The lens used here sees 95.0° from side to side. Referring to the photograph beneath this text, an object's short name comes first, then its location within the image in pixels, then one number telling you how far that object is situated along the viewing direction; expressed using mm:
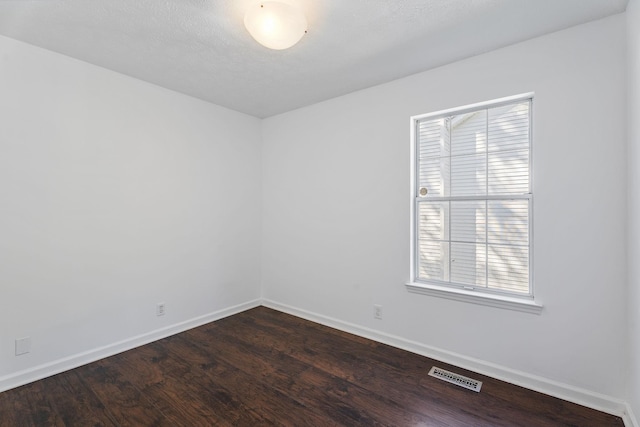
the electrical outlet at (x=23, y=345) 2236
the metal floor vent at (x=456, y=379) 2219
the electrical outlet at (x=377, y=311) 3000
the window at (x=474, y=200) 2322
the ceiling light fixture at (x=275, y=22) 1747
